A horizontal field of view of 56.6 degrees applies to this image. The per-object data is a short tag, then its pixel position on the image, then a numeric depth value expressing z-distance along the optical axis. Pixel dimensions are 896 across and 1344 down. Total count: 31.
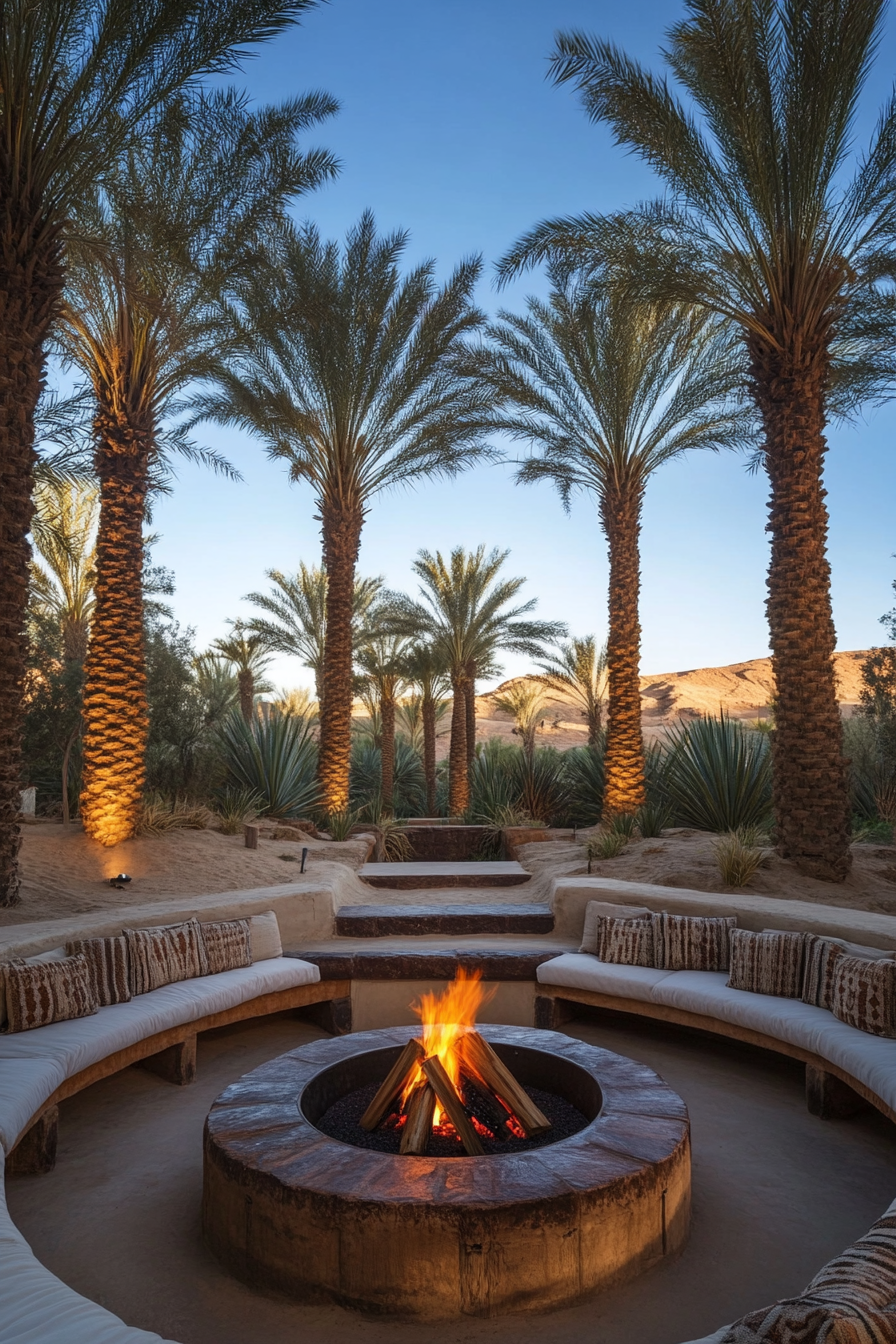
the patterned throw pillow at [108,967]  5.25
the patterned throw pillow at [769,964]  5.41
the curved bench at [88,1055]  2.12
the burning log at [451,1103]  3.74
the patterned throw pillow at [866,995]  4.59
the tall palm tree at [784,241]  8.41
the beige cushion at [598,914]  6.71
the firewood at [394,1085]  4.12
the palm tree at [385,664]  24.31
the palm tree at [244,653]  27.35
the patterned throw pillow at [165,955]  5.55
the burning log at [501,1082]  4.01
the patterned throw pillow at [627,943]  6.43
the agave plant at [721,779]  11.66
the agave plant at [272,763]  13.85
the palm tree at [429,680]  23.09
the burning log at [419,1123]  3.70
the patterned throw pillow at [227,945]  6.16
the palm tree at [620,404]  12.65
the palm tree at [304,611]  24.31
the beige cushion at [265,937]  6.64
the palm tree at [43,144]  7.10
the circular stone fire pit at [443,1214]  3.04
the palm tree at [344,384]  12.66
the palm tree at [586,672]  26.00
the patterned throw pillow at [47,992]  4.65
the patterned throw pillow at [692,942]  6.17
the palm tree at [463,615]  21.33
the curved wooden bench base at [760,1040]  4.72
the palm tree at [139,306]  9.67
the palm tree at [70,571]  18.89
